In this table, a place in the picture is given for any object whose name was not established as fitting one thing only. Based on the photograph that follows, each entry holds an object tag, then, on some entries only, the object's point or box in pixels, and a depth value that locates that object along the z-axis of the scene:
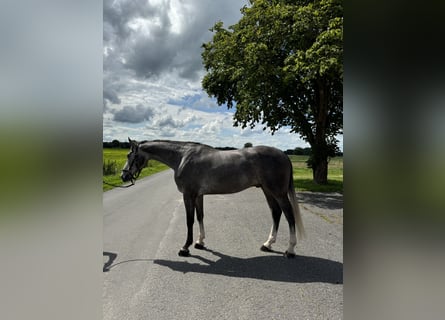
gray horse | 4.26
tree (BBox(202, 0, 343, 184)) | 9.34
